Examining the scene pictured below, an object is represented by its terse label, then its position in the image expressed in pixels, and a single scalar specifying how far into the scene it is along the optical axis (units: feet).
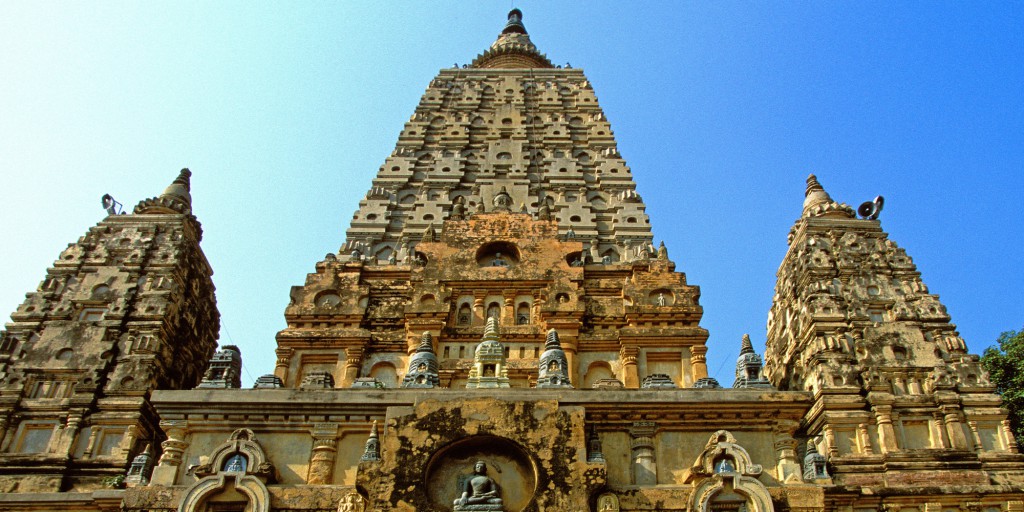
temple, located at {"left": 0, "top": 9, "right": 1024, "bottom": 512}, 61.67
